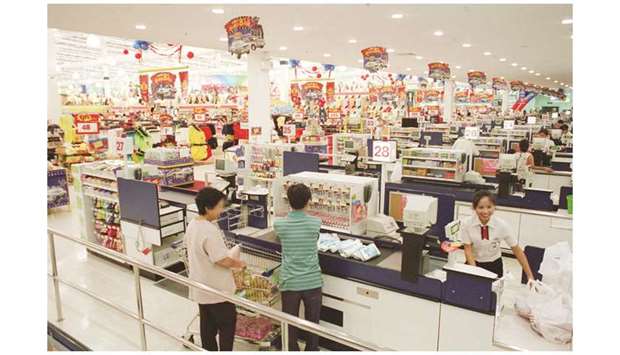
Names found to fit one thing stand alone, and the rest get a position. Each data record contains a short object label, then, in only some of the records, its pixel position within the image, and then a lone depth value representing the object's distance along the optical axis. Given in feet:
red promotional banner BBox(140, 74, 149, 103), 85.05
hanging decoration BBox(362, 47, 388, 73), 33.22
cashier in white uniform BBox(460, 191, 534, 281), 12.17
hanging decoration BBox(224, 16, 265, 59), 19.85
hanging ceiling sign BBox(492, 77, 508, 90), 68.43
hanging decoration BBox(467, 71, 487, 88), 54.60
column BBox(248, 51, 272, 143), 39.73
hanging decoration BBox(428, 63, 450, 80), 44.37
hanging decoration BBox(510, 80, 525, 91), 78.67
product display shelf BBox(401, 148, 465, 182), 24.78
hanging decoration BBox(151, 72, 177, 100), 58.39
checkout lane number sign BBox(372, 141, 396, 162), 22.13
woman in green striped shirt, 10.96
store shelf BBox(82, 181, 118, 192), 20.10
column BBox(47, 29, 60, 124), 55.88
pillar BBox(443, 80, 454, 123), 72.33
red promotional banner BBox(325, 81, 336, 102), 83.41
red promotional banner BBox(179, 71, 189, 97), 78.84
